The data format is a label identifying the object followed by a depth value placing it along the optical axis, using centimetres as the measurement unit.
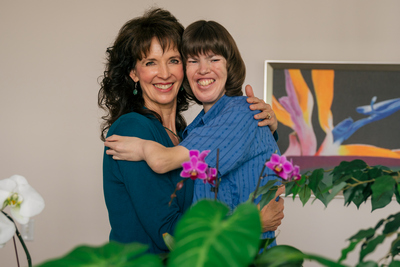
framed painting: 285
